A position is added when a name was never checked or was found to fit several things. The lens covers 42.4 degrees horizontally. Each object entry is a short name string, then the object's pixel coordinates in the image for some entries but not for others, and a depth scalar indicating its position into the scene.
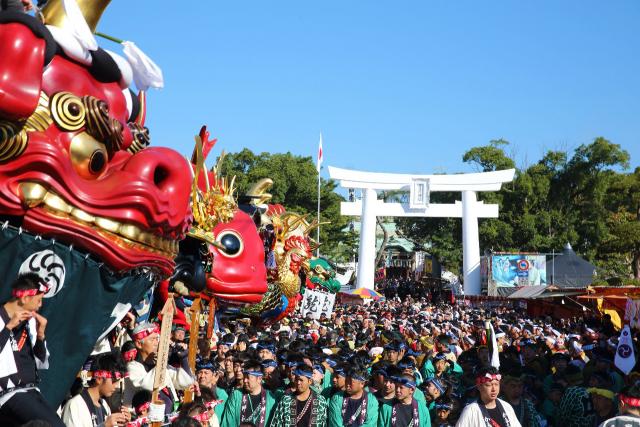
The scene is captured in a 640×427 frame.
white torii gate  33.97
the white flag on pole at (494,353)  8.14
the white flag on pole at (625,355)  9.77
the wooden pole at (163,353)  5.80
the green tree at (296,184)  40.94
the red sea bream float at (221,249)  9.77
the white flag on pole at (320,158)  36.88
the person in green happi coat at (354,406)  7.00
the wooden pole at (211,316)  10.79
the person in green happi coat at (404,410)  7.03
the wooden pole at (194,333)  8.13
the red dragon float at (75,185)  5.77
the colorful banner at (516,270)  33.75
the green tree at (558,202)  41.16
